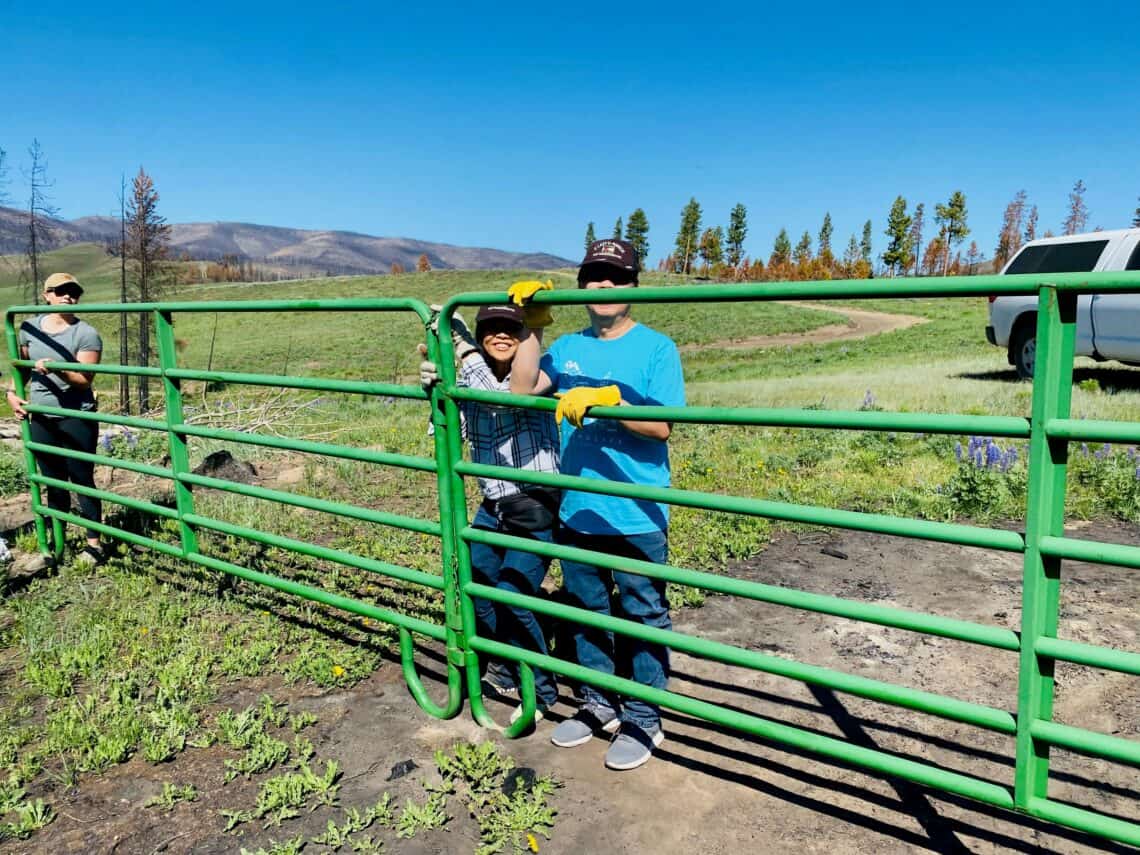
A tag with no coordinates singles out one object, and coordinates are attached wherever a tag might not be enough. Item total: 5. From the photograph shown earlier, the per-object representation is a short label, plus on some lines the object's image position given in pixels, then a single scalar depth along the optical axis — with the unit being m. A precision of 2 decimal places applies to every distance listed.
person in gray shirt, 5.04
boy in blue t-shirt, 2.85
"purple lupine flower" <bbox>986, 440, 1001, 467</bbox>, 6.50
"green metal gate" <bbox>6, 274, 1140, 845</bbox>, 1.92
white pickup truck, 9.62
